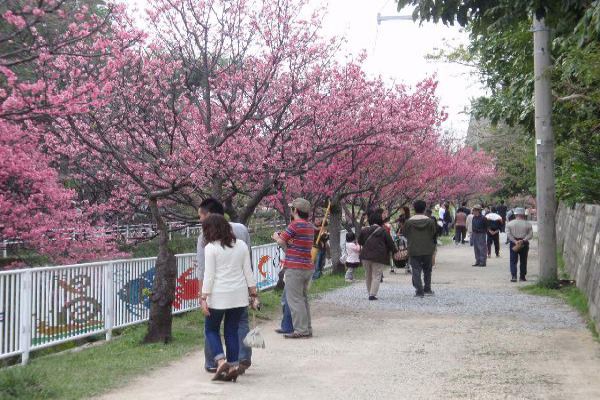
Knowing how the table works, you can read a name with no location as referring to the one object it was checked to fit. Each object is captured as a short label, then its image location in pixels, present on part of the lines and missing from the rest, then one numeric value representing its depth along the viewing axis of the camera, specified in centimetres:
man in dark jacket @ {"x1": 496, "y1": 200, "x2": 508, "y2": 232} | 4028
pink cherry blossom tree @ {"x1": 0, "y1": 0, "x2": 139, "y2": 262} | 724
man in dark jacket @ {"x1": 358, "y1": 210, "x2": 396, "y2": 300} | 1284
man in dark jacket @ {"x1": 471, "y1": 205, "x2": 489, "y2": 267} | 2038
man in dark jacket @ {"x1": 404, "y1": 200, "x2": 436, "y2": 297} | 1317
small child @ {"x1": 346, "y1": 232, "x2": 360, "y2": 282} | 1667
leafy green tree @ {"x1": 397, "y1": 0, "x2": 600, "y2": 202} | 895
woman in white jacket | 671
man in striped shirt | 910
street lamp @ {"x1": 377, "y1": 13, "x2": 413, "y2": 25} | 1659
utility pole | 1462
